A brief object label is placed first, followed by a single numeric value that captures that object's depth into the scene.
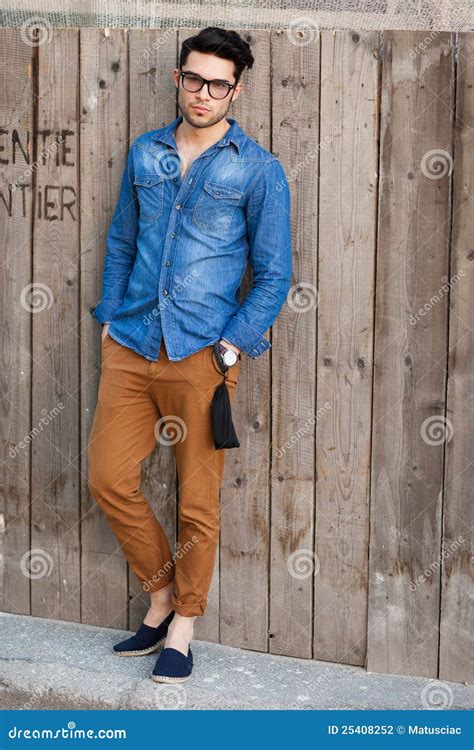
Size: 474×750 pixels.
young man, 3.47
